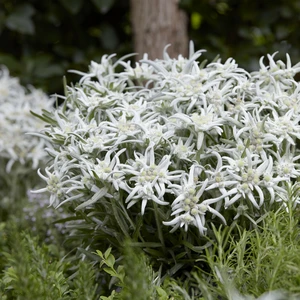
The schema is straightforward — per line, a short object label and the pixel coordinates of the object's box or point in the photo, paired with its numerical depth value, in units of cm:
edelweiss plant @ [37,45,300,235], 239
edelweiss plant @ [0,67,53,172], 447
